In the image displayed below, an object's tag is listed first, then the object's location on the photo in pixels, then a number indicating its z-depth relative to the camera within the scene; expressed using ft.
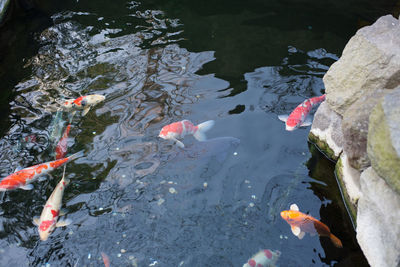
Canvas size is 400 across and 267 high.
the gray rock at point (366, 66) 13.58
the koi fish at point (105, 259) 12.90
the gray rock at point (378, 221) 10.13
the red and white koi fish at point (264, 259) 12.42
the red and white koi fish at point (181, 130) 17.17
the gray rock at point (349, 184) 13.64
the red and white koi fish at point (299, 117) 17.46
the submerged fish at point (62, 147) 16.94
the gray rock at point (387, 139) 9.67
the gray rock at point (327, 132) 15.55
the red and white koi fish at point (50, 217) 13.85
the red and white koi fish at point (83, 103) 19.31
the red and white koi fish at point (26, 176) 15.26
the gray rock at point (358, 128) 12.67
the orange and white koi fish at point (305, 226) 13.19
